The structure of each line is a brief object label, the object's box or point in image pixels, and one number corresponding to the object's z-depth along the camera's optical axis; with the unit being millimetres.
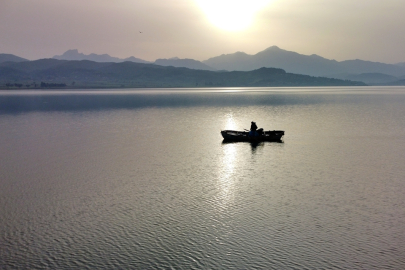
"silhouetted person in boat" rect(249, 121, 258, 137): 57875
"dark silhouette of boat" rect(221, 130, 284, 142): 58562
